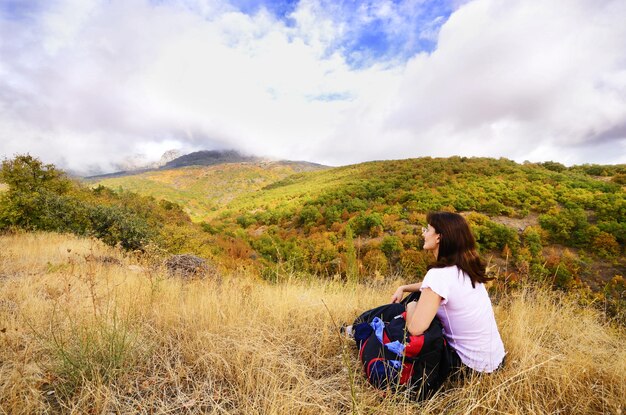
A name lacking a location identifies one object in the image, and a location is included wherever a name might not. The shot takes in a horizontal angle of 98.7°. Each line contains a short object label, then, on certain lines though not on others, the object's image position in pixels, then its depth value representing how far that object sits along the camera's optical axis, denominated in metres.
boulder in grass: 4.86
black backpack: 1.76
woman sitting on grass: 1.81
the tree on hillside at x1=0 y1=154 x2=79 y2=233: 8.84
